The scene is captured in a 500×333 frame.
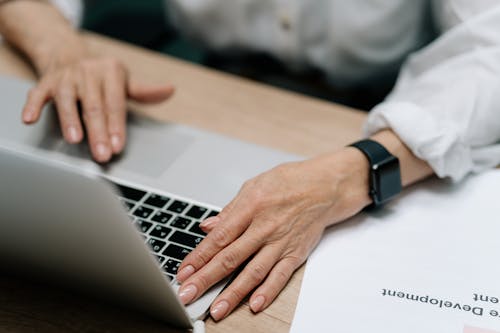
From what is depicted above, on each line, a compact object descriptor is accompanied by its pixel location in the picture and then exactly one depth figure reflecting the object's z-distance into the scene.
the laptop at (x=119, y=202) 0.43
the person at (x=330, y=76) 0.63
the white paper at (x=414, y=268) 0.57
